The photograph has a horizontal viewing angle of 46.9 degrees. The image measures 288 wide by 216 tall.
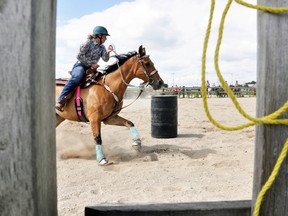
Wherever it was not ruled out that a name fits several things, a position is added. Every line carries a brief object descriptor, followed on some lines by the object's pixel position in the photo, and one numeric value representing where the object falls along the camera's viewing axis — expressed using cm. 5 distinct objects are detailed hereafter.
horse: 546
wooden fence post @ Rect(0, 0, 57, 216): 98
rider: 570
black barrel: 744
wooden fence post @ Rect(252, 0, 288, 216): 110
